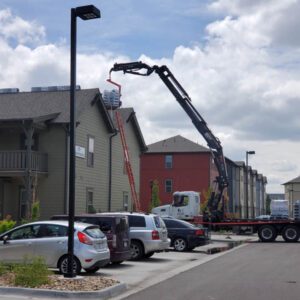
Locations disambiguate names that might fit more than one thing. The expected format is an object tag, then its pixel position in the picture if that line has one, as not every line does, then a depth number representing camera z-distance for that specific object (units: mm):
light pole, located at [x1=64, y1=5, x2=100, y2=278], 12805
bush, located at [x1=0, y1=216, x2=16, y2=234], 23378
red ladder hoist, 37344
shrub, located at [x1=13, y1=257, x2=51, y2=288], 11984
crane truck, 32125
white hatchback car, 14828
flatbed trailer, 32812
